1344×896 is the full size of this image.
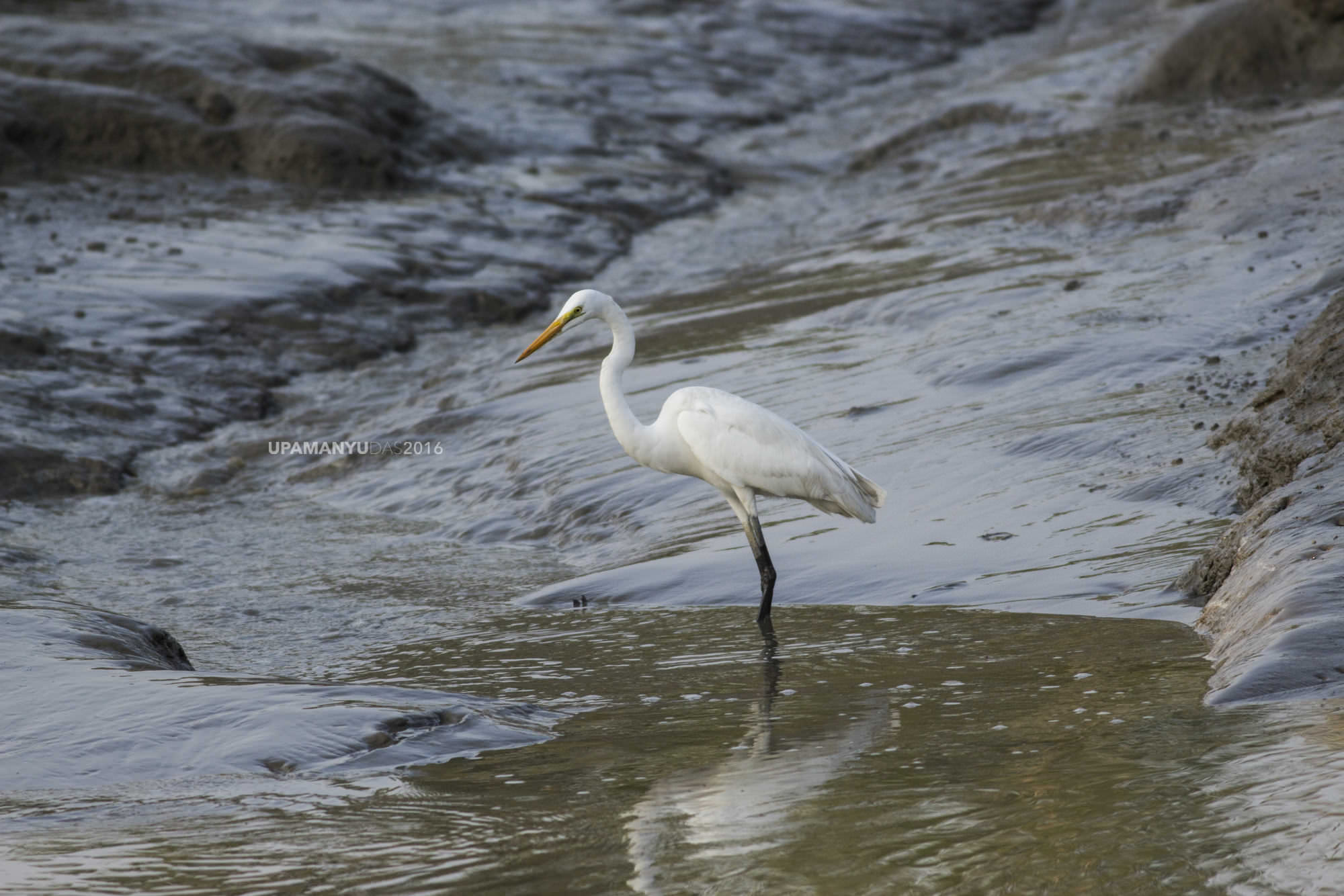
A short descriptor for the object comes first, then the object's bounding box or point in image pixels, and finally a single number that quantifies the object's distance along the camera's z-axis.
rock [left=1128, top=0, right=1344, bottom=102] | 34.69
